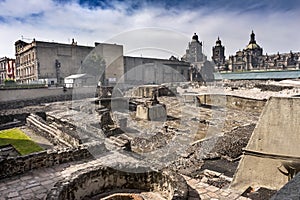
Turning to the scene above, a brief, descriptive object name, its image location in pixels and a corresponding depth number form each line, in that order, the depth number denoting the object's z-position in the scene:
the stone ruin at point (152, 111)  15.51
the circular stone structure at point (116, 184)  4.86
